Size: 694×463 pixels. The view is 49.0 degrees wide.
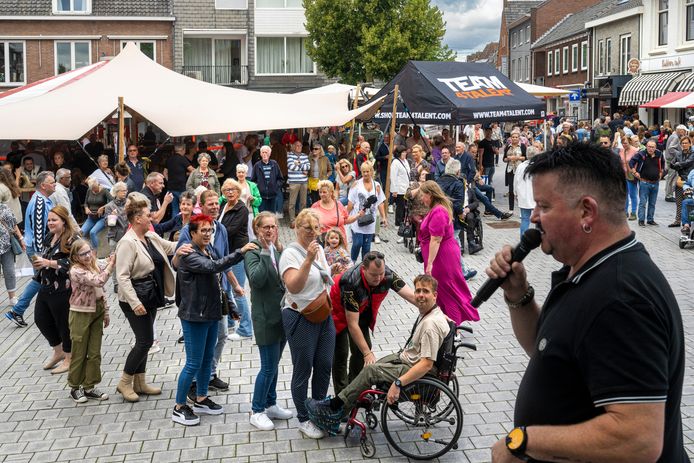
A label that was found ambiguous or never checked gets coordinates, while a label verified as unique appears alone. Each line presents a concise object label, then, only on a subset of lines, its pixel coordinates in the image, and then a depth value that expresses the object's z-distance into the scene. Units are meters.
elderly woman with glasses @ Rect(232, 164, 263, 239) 10.56
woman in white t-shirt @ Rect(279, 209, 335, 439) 5.71
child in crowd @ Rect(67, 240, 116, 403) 6.73
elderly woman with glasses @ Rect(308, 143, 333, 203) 16.84
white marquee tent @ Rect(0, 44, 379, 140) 13.38
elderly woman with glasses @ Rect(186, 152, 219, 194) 13.64
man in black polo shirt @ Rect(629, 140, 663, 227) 15.09
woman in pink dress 7.92
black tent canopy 16.06
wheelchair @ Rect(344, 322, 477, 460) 5.55
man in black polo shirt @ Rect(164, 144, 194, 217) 15.39
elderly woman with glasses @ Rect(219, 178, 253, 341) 8.64
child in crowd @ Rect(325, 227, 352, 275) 7.27
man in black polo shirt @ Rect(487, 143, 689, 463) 2.06
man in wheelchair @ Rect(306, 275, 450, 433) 5.55
